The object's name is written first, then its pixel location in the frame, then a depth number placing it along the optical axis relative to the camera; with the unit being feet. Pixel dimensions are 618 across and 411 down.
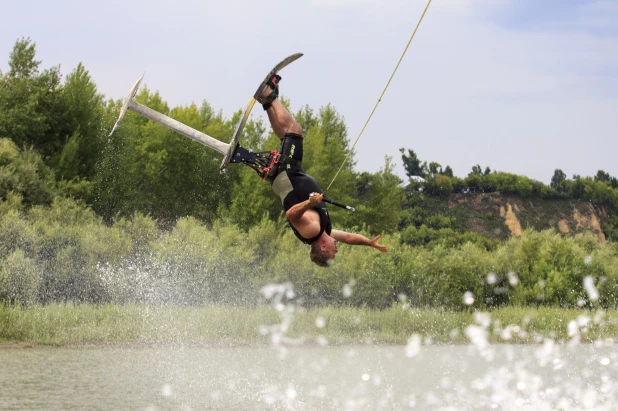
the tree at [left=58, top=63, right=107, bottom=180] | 126.72
